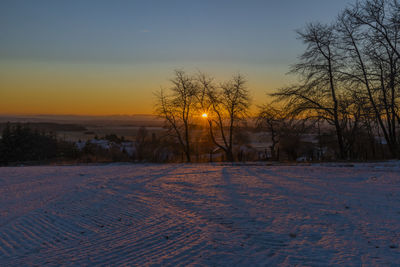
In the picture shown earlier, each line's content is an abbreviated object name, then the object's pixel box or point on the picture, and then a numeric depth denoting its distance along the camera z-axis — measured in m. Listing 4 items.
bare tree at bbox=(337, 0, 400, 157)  16.80
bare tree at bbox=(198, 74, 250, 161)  25.19
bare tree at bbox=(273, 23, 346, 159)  20.62
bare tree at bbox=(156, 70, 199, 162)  25.95
